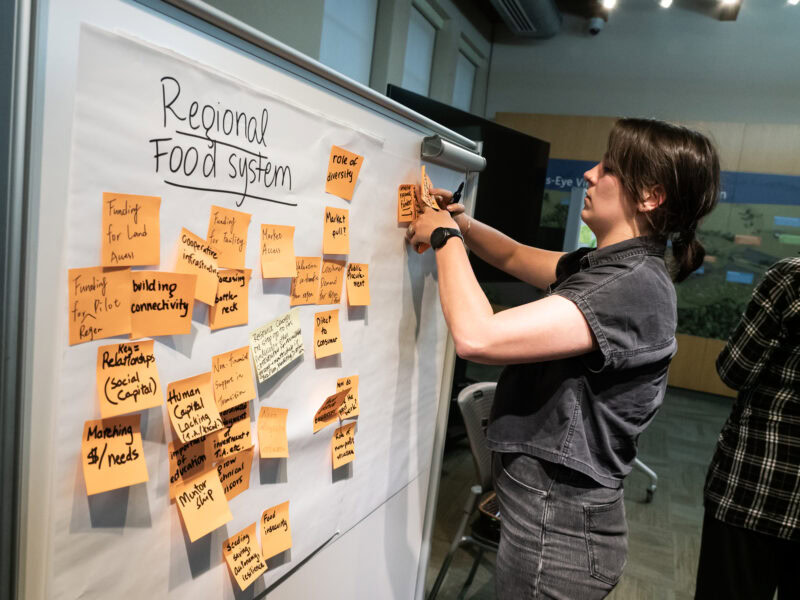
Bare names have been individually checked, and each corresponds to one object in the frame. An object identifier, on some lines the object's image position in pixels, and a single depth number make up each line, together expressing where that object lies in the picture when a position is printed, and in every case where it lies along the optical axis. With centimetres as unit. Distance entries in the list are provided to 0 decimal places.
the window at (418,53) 512
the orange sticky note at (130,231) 59
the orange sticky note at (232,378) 76
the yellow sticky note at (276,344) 82
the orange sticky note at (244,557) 84
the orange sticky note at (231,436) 77
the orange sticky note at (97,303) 57
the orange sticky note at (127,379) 61
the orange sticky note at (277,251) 79
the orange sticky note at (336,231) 91
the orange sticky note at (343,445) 105
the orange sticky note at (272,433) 86
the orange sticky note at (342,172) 90
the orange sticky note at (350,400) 105
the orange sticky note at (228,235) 71
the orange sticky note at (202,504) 74
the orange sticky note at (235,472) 80
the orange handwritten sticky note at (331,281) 94
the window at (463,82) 614
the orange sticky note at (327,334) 95
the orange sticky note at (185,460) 72
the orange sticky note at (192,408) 70
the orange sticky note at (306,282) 87
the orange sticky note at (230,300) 73
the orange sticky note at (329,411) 99
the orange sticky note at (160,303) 63
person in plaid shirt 136
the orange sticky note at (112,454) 61
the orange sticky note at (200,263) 67
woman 94
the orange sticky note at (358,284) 101
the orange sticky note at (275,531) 90
